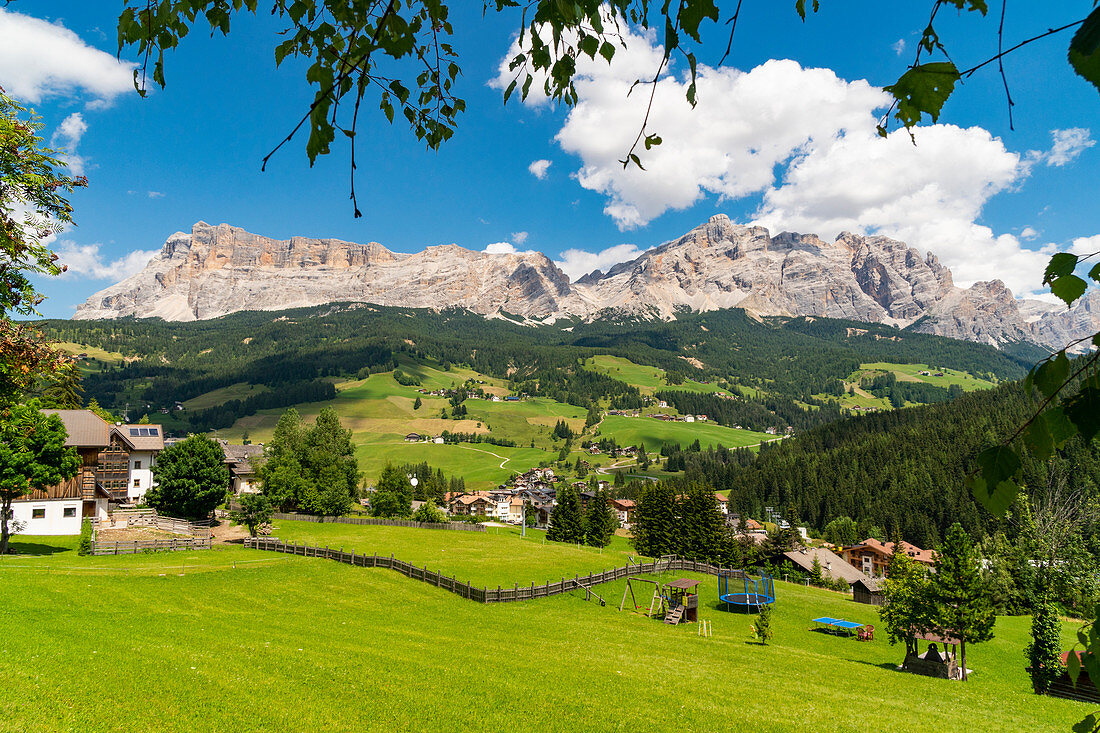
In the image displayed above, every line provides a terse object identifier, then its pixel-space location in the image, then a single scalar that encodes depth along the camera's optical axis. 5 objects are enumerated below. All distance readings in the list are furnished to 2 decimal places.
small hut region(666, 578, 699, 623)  32.78
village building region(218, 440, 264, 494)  71.94
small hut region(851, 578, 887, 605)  56.53
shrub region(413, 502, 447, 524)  68.94
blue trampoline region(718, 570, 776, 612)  36.72
